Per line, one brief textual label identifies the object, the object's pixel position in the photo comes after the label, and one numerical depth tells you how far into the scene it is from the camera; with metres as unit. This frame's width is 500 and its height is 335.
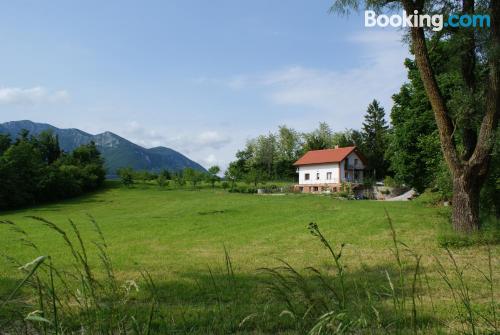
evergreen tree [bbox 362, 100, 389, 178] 76.38
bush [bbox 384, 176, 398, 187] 52.42
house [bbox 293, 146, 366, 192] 61.75
